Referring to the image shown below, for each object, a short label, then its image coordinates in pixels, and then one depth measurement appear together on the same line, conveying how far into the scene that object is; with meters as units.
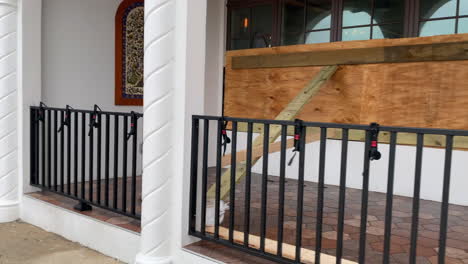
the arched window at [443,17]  4.12
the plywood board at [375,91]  3.90
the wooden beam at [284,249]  2.15
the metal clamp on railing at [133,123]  2.73
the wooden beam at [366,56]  3.87
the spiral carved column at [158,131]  2.34
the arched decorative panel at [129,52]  4.64
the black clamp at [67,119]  3.30
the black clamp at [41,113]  3.62
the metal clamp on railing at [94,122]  3.04
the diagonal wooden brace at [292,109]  2.96
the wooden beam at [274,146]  3.16
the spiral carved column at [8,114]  3.58
